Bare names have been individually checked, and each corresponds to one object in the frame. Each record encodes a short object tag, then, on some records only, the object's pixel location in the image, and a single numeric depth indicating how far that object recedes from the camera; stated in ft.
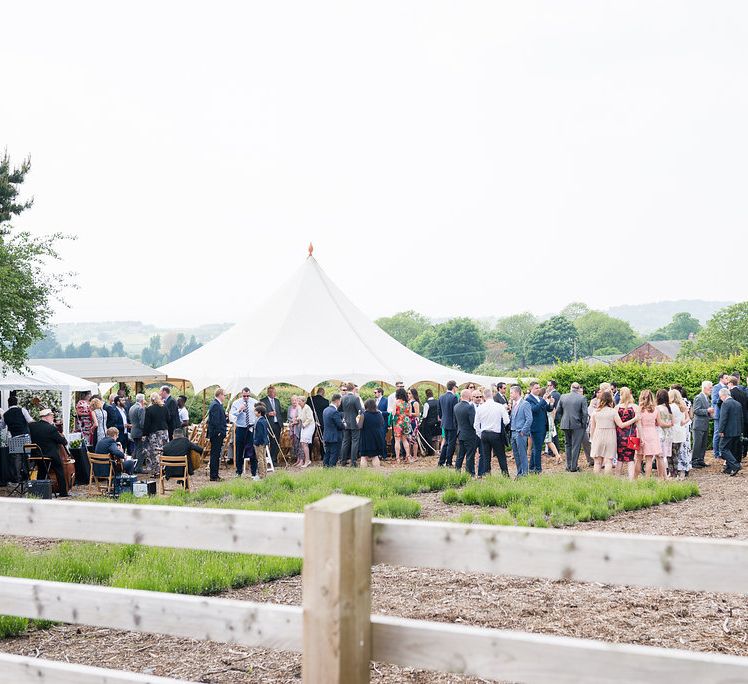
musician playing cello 41.01
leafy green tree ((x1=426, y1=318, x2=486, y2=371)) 407.85
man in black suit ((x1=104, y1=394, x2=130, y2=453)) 52.90
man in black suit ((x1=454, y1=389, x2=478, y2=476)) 45.19
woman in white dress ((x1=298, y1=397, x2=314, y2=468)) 57.57
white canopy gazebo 48.91
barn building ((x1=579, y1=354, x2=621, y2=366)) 403.05
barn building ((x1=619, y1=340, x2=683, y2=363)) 387.12
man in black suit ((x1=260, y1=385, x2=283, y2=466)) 56.59
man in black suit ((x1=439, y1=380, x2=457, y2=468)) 50.08
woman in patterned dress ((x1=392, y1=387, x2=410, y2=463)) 58.39
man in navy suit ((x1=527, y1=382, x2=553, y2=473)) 47.65
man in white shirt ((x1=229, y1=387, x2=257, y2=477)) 50.39
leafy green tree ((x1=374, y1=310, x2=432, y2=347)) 523.29
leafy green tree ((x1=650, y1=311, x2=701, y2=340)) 525.34
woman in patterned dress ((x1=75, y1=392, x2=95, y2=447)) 51.70
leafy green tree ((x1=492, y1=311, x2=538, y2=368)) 503.61
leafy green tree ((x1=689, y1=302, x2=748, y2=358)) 256.93
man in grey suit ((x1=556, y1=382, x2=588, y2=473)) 47.44
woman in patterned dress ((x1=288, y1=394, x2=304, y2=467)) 58.39
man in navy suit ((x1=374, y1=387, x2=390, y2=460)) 61.90
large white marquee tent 62.54
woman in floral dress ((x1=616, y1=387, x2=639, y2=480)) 42.96
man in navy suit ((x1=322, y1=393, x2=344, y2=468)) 53.88
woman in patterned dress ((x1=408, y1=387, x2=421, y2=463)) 59.93
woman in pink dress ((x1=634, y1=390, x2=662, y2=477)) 42.47
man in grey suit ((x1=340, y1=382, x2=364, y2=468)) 53.88
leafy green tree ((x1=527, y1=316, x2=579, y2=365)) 404.77
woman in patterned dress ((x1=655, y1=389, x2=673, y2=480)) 43.32
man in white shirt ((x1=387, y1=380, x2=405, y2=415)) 60.18
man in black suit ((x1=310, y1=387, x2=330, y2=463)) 60.34
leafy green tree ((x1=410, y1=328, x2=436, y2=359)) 426.02
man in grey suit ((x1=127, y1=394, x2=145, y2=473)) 52.90
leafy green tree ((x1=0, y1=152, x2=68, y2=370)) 40.60
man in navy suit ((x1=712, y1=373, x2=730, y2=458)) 48.34
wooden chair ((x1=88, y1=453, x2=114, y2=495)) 41.39
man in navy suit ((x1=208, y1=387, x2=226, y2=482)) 49.88
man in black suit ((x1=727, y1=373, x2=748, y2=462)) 46.78
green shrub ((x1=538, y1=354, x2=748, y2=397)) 58.29
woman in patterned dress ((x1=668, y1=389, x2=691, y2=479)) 44.73
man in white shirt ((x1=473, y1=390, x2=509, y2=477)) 43.47
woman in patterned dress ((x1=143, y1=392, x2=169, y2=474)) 52.90
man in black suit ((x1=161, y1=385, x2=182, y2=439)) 54.76
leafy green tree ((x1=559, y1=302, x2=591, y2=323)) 568.00
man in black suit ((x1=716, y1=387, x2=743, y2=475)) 44.52
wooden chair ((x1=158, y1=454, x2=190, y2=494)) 41.96
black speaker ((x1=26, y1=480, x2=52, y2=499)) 38.63
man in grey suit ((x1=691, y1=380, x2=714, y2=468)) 47.91
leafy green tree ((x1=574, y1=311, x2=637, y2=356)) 472.03
